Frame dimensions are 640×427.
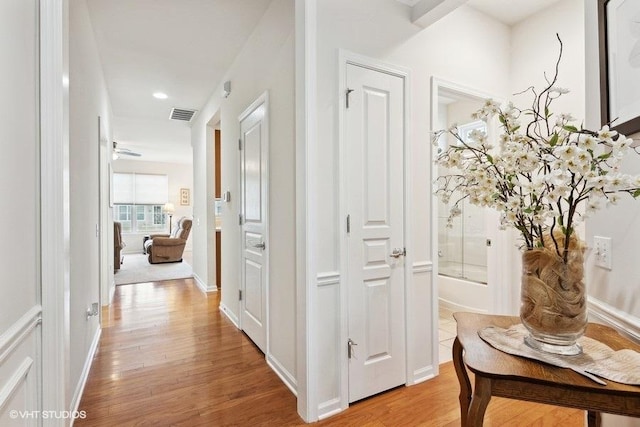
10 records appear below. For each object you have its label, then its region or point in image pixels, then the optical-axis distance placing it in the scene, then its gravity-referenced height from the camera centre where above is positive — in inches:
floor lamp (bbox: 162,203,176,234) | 358.6 +4.6
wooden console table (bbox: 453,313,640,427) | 32.9 -19.4
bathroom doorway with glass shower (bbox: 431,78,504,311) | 110.4 -18.2
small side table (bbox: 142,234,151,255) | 340.2 -29.5
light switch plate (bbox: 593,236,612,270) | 46.7 -6.2
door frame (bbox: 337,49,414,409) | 72.8 +1.6
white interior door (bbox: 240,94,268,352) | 100.5 -2.9
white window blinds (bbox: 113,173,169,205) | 342.6 +28.0
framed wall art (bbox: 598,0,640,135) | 40.4 +20.6
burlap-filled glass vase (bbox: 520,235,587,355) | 37.4 -10.6
